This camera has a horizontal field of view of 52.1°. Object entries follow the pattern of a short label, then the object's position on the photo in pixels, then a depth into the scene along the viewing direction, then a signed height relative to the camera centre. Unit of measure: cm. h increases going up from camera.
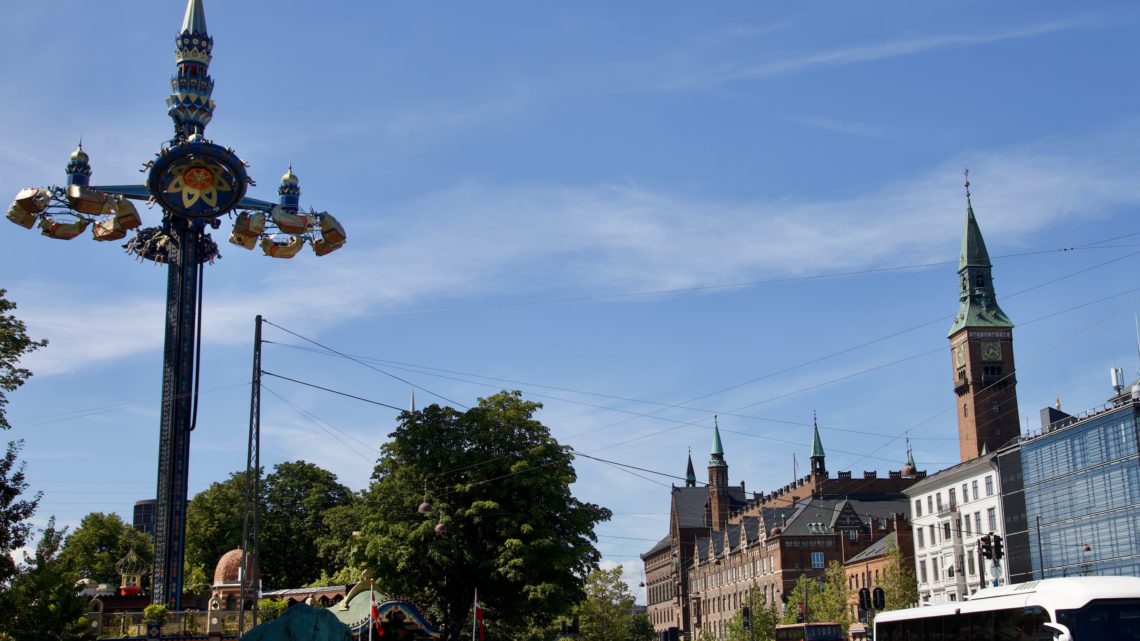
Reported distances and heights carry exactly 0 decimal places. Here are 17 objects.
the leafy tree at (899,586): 8331 -2
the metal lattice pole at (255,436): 3309 +469
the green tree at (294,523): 8444 +568
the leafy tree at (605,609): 9262 -118
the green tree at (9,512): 2792 +230
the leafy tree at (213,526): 8238 +544
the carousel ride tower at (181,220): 4762 +1588
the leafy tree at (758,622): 10012 -279
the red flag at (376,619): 3893 -61
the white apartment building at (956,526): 8038 +412
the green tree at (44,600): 2973 +25
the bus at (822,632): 6619 -244
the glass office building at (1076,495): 6438 +503
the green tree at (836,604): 8956 -122
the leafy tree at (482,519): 4756 +320
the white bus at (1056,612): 2388 -62
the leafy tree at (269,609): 4266 -21
